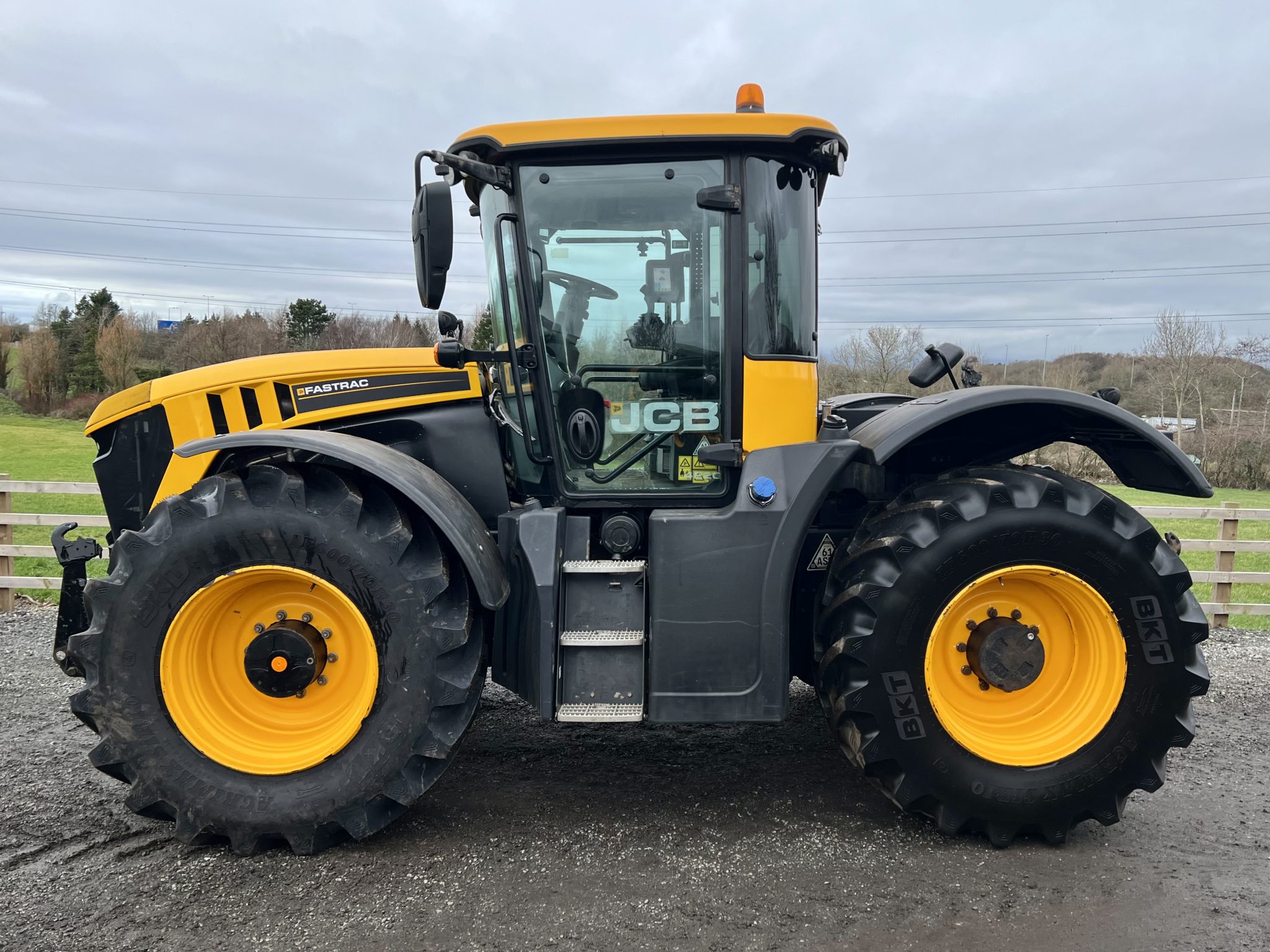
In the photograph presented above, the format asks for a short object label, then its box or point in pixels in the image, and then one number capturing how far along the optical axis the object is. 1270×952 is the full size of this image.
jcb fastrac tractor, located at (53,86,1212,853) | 3.04
